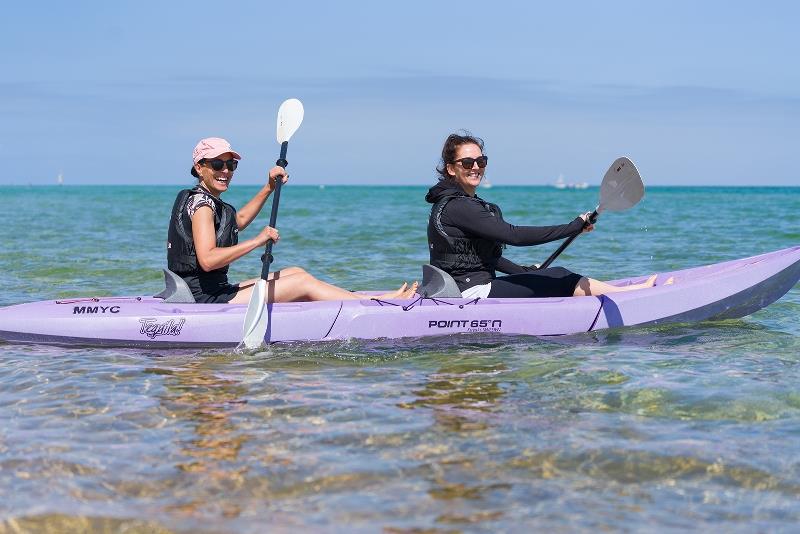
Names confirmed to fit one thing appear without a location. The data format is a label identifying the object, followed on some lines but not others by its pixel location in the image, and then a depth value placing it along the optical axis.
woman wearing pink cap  12.52
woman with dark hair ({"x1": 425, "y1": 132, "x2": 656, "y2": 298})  12.79
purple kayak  13.08
